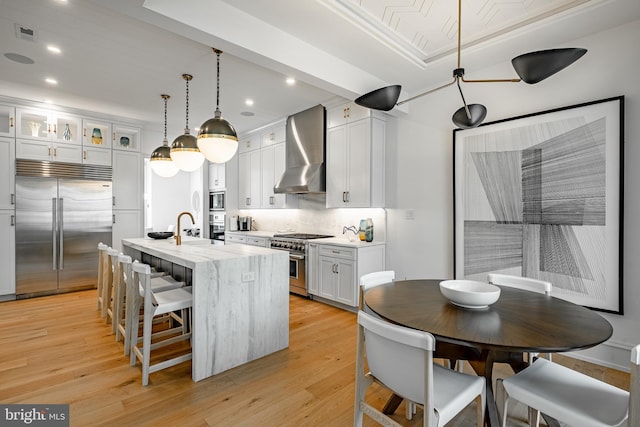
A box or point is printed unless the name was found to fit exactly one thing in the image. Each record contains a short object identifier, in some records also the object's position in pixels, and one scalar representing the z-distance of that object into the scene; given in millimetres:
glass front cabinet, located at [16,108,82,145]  4571
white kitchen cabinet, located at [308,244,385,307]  3846
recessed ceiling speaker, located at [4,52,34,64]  3137
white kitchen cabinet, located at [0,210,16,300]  4352
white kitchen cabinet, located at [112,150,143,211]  5340
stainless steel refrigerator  4508
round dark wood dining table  1271
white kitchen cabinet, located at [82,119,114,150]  5059
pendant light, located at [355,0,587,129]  1537
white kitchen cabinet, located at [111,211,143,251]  5324
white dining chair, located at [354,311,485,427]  1233
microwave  6676
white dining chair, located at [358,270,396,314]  2096
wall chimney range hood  4602
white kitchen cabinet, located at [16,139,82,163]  4500
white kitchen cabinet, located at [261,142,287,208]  5391
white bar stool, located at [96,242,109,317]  3598
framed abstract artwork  2523
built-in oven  6620
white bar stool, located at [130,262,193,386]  2267
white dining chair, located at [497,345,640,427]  1122
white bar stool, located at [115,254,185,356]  2510
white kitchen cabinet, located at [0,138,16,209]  4355
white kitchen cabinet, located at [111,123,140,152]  5375
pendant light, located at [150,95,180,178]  3865
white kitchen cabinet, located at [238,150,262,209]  5926
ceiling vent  2635
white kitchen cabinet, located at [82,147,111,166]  5023
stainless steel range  4477
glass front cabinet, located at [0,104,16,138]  4414
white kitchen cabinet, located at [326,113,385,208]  4016
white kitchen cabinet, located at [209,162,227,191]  6641
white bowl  1627
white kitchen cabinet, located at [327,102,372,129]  4051
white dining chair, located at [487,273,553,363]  2118
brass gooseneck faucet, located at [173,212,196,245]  3447
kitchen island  2365
